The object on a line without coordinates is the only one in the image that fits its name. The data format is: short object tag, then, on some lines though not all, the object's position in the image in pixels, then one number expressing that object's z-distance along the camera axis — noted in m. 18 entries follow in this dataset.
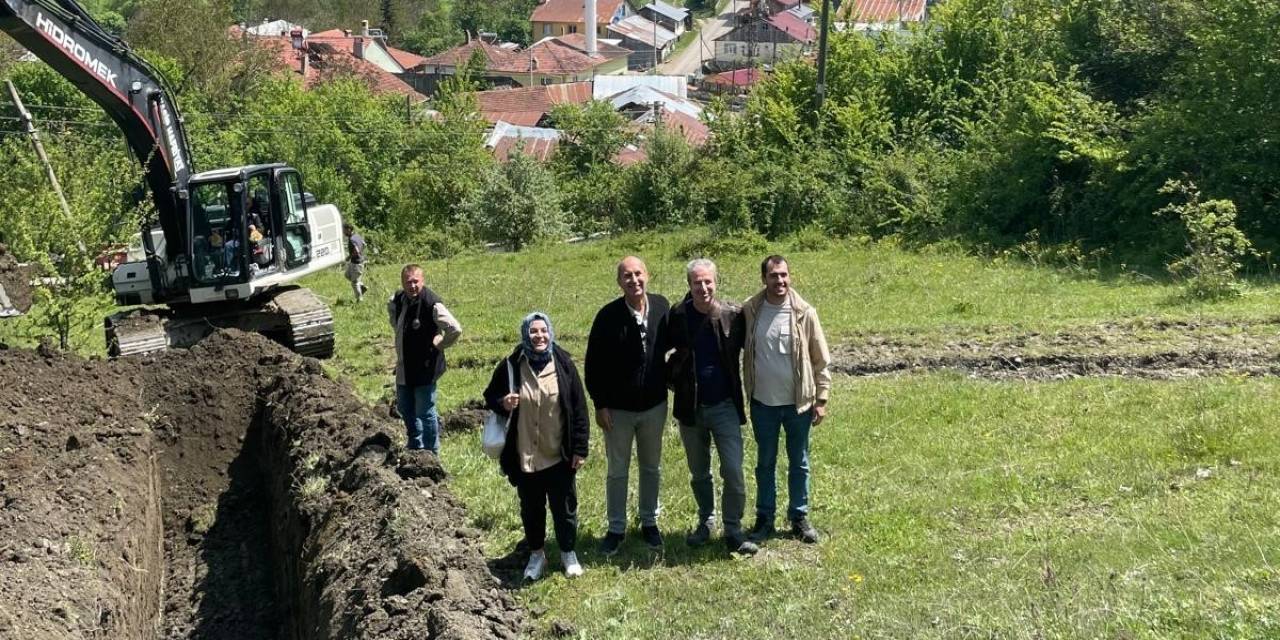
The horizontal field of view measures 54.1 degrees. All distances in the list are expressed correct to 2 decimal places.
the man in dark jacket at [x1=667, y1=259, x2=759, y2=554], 7.54
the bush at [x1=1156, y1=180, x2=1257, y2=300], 16.50
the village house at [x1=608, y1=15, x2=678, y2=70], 102.62
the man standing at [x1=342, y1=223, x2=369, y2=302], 20.83
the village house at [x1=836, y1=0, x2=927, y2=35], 87.61
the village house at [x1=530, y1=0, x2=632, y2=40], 113.06
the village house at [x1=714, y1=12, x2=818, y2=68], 92.06
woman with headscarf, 7.30
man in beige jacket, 7.57
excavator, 14.96
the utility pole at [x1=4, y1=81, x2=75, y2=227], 15.41
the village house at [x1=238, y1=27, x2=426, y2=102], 64.88
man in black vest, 9.78
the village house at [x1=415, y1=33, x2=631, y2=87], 84.19
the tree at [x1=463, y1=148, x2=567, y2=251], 33.06
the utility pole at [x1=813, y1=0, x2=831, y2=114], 30.20
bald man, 7.44
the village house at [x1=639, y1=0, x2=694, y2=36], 113.06
